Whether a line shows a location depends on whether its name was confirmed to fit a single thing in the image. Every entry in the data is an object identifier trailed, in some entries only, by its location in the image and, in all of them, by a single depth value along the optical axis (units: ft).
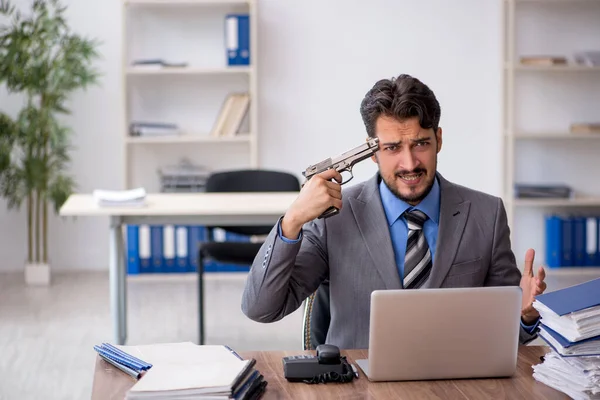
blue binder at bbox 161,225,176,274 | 18.20
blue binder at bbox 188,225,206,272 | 18.17
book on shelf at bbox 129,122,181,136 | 18.43
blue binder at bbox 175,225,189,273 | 18.20
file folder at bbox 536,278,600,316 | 5.35
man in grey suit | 6.92
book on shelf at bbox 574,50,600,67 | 18.71
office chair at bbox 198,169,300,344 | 14.71
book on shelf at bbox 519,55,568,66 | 18.63
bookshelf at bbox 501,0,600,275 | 19.35
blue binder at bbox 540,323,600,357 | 5.41
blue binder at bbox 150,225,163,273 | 18.16
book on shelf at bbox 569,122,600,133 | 18.81
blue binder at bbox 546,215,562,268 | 19.04
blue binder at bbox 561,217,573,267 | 18.99
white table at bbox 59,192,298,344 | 12.42
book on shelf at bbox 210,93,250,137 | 18.54
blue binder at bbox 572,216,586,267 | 18.98
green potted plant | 17.15
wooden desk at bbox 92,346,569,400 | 5.35
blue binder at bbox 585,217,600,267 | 18.93
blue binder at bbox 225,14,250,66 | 18.25
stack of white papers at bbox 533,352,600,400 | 5.27
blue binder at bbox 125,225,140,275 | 18.12
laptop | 5.39
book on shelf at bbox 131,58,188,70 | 18.19
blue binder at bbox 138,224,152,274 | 18.11
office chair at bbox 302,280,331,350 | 7.52
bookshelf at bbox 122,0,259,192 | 19.02
